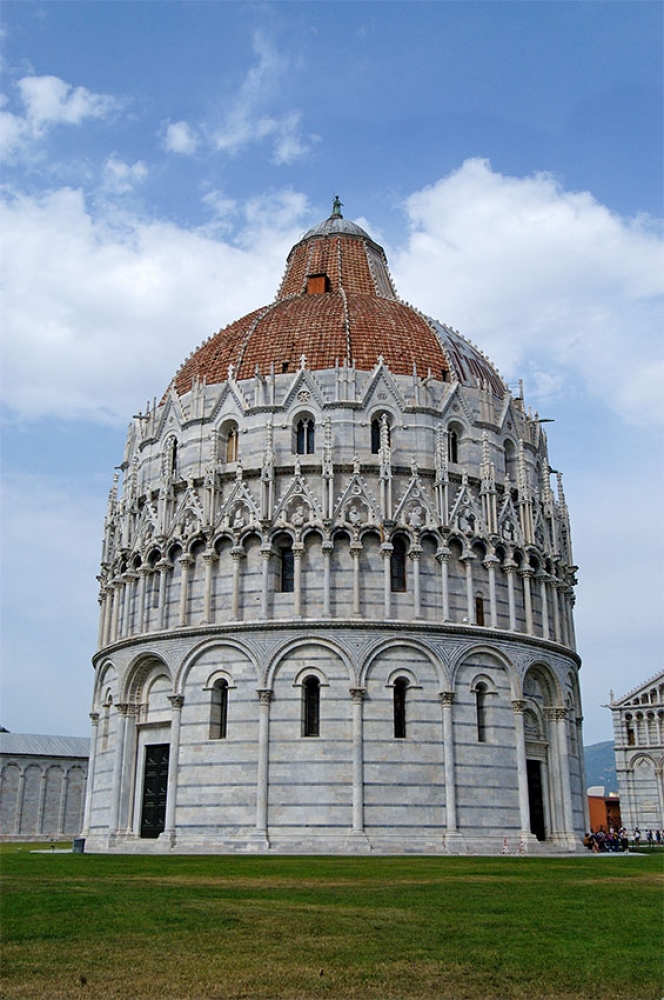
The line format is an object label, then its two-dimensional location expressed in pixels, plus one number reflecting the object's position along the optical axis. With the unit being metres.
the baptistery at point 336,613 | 38.22
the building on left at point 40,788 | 81.12
